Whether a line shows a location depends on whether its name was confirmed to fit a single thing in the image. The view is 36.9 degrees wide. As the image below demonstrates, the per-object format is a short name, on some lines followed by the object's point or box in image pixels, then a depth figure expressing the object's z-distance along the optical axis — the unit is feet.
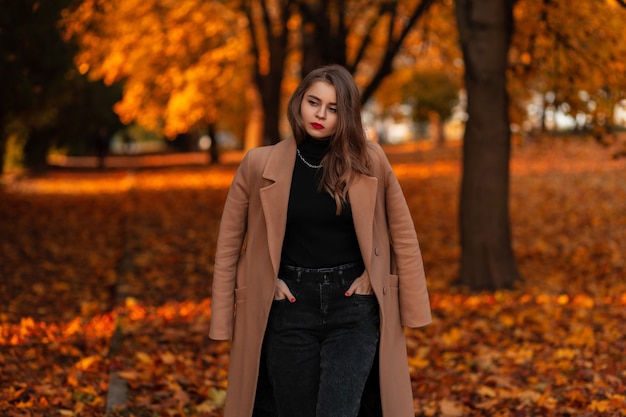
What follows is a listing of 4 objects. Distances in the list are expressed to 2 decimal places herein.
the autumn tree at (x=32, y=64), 36.58
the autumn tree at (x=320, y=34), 48.06
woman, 12.34
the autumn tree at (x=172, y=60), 85.97
